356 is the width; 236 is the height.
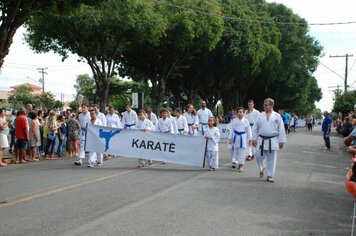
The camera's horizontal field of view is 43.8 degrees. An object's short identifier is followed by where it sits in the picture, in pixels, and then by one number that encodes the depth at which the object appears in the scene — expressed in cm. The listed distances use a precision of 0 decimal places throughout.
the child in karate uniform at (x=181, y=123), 1582
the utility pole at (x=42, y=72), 8781
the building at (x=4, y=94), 12440
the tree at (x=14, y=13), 1520
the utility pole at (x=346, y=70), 5712
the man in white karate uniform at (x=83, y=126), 1382
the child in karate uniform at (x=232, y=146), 1330
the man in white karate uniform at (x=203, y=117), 1798
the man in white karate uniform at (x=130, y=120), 1598
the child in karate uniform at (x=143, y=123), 1402
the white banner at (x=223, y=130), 2686
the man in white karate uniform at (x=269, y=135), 1080
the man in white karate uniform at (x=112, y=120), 1590
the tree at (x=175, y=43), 2849
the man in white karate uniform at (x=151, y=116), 1674
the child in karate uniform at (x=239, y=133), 1299
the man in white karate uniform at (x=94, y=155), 1333
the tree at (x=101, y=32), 2294
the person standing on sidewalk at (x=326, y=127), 2234
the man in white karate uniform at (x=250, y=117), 1530
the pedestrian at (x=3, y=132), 1443
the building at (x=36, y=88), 15498
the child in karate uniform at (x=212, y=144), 1267
